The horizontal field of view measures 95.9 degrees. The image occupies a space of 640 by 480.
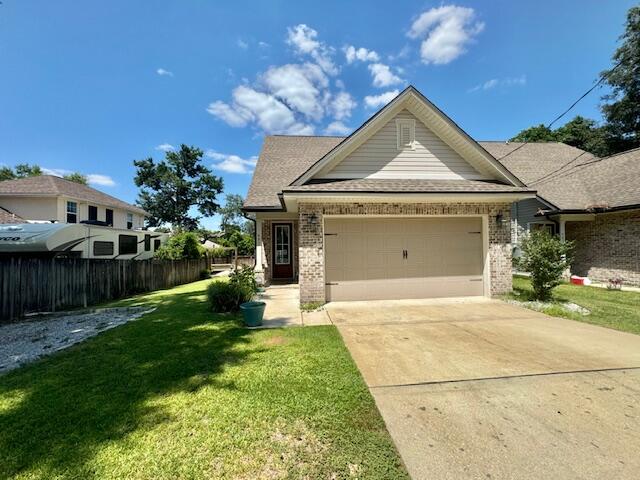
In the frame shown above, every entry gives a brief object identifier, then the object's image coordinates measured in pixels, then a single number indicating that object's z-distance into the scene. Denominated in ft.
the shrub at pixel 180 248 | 59.82
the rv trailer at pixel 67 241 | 32.99
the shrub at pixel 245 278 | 26.27
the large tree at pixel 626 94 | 78.69
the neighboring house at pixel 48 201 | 65.05
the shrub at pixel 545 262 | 26.48
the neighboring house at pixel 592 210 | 36.17
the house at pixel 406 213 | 27.27
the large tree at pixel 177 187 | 138.21
